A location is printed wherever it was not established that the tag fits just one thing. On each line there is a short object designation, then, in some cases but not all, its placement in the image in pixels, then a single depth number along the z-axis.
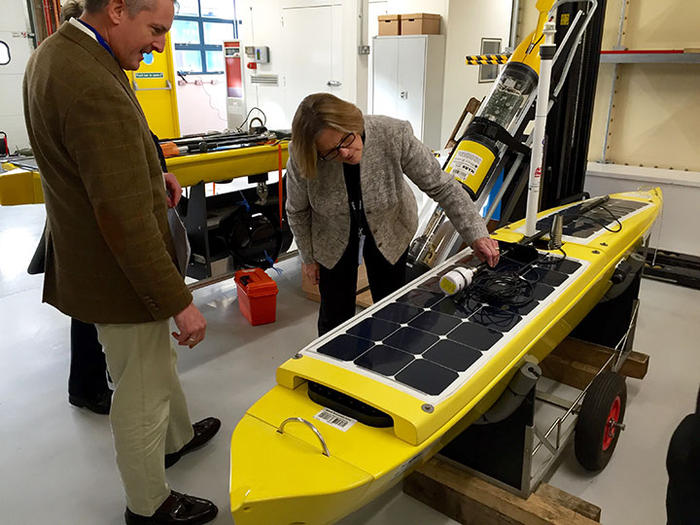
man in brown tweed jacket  1.30
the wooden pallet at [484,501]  1.73
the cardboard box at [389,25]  6.65
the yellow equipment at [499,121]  3.21
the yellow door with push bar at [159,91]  7.71
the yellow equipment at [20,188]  2.60
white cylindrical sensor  1.84
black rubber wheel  1.99
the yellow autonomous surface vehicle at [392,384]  1.24
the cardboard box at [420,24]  6.36
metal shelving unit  3.82
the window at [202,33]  9.62
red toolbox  3.28
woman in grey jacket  1.84
